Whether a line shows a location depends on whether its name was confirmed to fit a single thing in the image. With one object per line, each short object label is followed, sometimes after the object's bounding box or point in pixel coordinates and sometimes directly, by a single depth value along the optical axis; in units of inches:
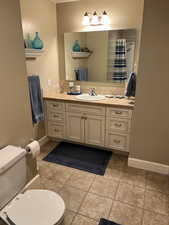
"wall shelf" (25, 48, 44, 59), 90.7
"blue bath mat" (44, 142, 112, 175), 94.4
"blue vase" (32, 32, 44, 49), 94.7
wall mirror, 104.7
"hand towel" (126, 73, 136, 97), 94.9
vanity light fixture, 104.6
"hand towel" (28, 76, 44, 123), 97.3
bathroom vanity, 96.1
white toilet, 46.8
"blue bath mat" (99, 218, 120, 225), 62.5
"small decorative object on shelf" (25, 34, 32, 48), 93.4
